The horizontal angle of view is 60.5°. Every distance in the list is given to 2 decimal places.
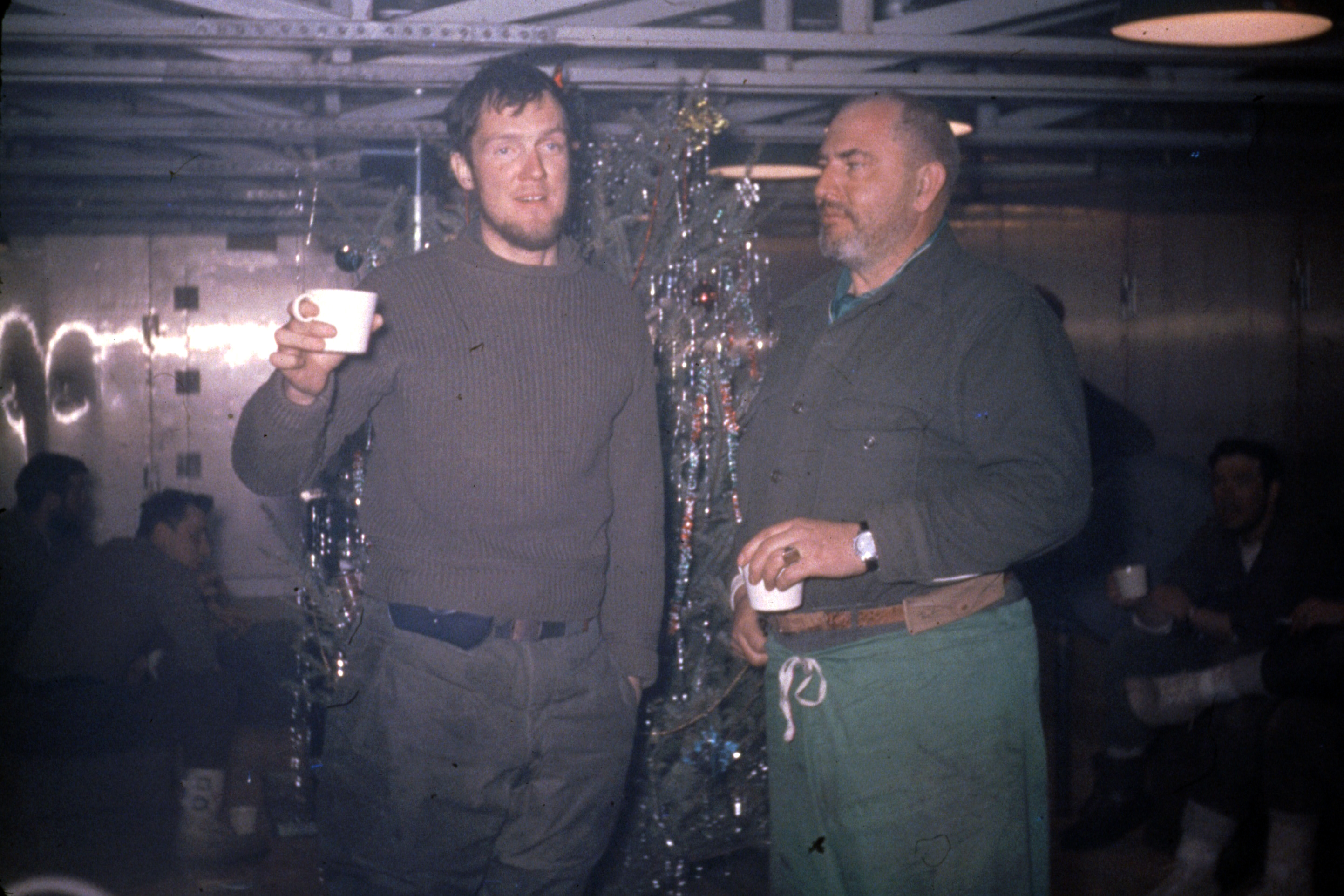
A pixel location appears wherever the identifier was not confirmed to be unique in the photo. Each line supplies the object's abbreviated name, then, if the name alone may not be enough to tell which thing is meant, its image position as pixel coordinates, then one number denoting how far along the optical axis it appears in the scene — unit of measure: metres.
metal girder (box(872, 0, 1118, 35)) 4.27
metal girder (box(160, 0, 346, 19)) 3.95
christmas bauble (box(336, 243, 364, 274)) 4.12
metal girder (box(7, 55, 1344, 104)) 4.30
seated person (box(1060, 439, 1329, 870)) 4.33
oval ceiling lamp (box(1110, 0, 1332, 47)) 3.38
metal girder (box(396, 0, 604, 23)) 4.13
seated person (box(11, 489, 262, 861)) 4.52
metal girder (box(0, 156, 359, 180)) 7.09
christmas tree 3.86
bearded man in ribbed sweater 2.29
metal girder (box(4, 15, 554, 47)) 3.70
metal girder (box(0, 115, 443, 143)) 5.64
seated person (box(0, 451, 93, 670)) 4.74
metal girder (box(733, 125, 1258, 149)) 6.24
